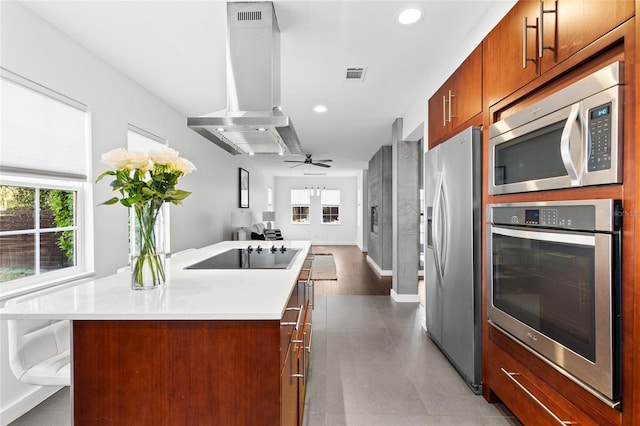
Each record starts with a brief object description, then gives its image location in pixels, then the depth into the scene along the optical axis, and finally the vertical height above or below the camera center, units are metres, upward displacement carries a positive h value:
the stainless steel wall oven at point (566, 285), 1.16 -0.32
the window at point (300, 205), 12.05 +0.34
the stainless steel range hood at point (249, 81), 1.97 +0.86
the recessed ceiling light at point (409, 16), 2.08 +1.31
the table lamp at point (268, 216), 9.10 -0.05
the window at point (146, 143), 3.28 +0.80
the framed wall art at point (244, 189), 6.96 +0.58
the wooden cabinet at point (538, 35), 1.20 +0.80
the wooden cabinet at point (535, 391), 1.28 -0.85
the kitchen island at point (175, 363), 1.15 -0.53
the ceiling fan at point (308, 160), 7.04 +1.18
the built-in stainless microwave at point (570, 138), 1.14 +0.32
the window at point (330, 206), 12.00 +0.30
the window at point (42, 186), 2.06 +0.22
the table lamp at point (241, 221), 5.84 -0.12
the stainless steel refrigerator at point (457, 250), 2.18 -0.28
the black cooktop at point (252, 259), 2.02 -0.32
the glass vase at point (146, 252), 1.44 -0.17
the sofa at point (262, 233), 7.36 -0.48
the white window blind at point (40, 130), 2.02 +0.61
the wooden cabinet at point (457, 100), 2.21 +0.90
